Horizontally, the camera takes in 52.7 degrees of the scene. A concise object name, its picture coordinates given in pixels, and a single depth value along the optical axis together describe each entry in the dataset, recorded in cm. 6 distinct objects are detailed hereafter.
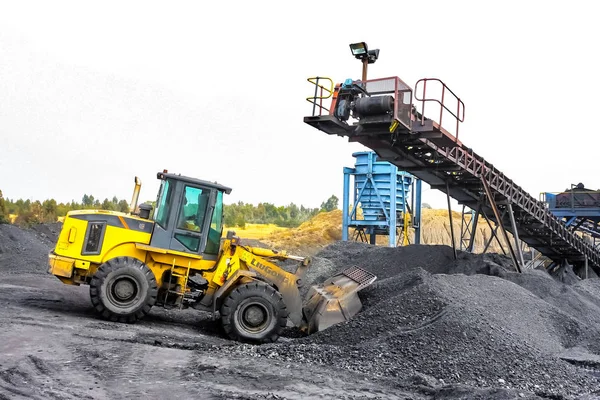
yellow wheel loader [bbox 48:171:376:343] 886
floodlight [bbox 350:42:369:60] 1164
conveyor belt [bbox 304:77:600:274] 1181
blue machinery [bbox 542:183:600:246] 2348
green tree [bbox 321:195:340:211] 5489
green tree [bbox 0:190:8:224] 2402
